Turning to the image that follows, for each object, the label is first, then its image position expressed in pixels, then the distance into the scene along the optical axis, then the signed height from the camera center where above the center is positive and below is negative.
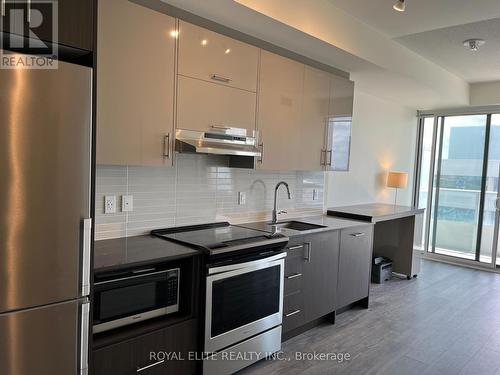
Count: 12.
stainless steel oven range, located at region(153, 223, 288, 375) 2.31 -0.84
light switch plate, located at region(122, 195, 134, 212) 2.52 -0.29
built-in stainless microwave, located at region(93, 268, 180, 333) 1.92 -0.74
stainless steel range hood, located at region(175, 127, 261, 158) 2.40 +0.16
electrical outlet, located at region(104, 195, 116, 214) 2.44 -0.29
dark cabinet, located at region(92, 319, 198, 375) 1.89 -1.04
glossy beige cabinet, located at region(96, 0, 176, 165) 2.05 +0.45
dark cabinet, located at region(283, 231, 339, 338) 2.93 -0.90
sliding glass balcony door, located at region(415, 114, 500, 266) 5.64 -0.14
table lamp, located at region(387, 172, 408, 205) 5.25 -0.09
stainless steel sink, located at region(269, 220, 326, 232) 3.40 -0.53
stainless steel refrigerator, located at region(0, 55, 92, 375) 1.37 -0.24
